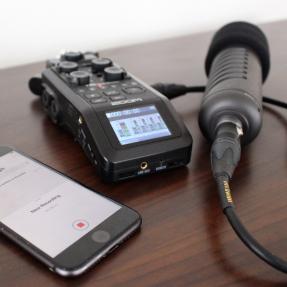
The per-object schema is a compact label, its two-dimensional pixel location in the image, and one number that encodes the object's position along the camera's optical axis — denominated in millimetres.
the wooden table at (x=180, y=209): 345
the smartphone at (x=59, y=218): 349
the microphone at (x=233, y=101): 384
